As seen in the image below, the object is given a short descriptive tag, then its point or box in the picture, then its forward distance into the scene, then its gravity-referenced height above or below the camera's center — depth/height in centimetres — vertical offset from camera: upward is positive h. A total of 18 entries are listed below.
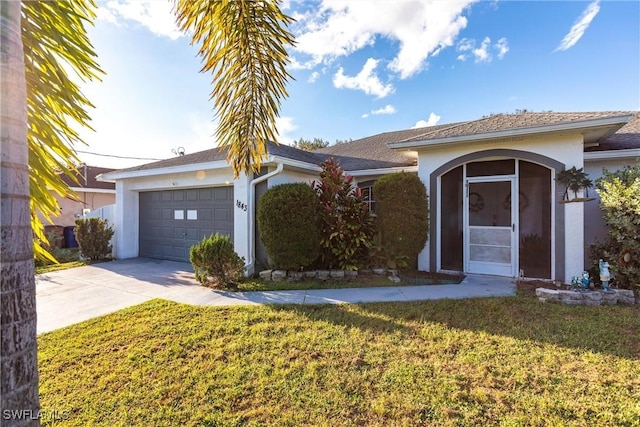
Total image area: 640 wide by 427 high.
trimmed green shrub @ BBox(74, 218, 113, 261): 1053 -71
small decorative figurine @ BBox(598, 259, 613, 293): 567 -106
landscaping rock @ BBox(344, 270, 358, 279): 758 -139
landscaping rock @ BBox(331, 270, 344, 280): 754 -140
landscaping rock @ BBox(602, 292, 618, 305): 551 -145
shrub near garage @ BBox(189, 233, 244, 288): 693 -102
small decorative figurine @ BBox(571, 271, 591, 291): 582 -125
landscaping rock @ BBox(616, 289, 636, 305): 554 -141
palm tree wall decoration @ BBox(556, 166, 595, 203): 643 +83
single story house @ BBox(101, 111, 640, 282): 681 +86
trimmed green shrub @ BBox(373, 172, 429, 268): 769 +8
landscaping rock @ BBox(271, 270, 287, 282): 746 -142
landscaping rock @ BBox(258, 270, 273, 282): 767 -146
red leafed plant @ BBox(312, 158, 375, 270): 759 -6
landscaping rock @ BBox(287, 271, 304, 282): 743 -143
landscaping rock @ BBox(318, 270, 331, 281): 752 -141
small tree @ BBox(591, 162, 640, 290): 559 -12
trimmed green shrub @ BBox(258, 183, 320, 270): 717 -16
